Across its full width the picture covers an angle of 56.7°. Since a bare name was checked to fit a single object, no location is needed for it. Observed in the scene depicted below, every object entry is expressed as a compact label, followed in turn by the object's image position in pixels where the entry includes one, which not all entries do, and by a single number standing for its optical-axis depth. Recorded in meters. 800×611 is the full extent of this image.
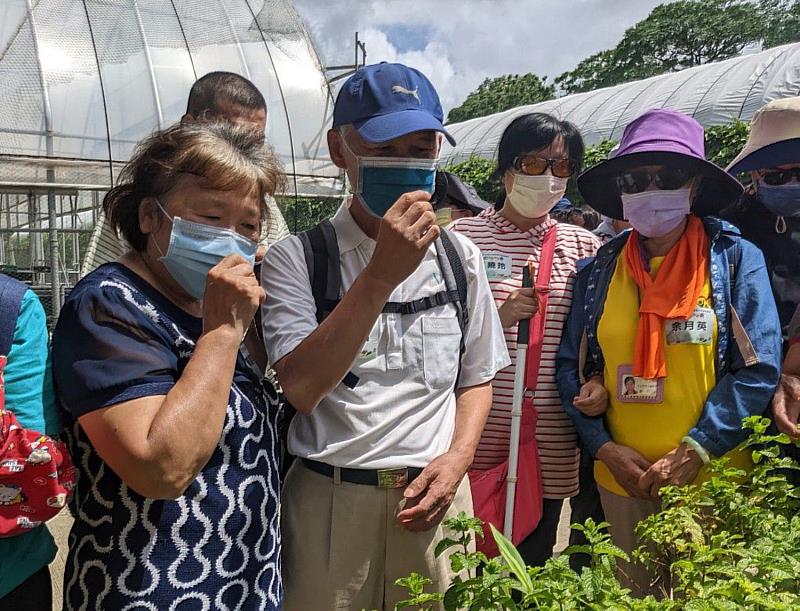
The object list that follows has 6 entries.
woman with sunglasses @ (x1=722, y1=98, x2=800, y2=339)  2.47
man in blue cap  1.86
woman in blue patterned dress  1.41
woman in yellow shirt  2.22
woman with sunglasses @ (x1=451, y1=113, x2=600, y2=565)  2.75
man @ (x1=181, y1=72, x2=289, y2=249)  2.77
